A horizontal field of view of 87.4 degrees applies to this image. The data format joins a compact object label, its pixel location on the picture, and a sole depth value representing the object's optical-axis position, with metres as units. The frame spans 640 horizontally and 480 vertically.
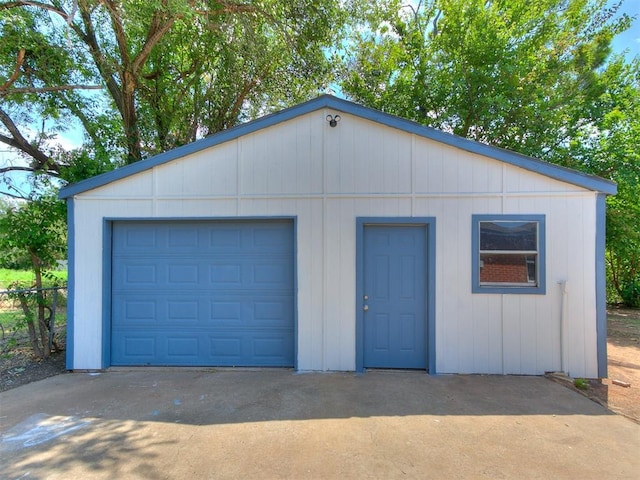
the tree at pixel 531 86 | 8.64
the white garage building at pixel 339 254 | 4.78
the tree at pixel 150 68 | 6.75
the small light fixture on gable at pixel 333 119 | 5.05
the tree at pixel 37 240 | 5.33
